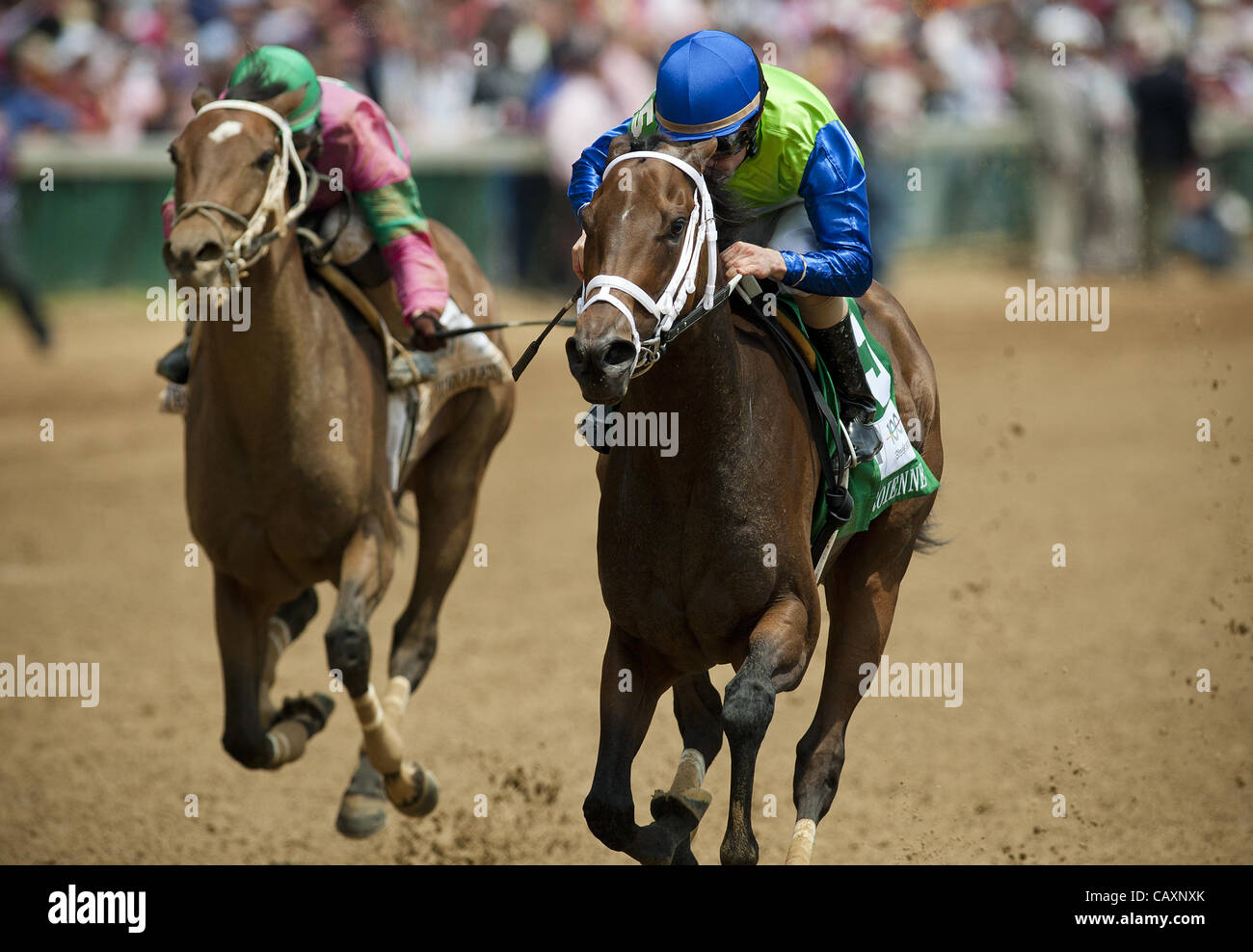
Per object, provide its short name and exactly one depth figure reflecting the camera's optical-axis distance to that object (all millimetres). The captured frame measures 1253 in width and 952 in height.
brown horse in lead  8328
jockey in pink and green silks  11680
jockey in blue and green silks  8125
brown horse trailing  10203
